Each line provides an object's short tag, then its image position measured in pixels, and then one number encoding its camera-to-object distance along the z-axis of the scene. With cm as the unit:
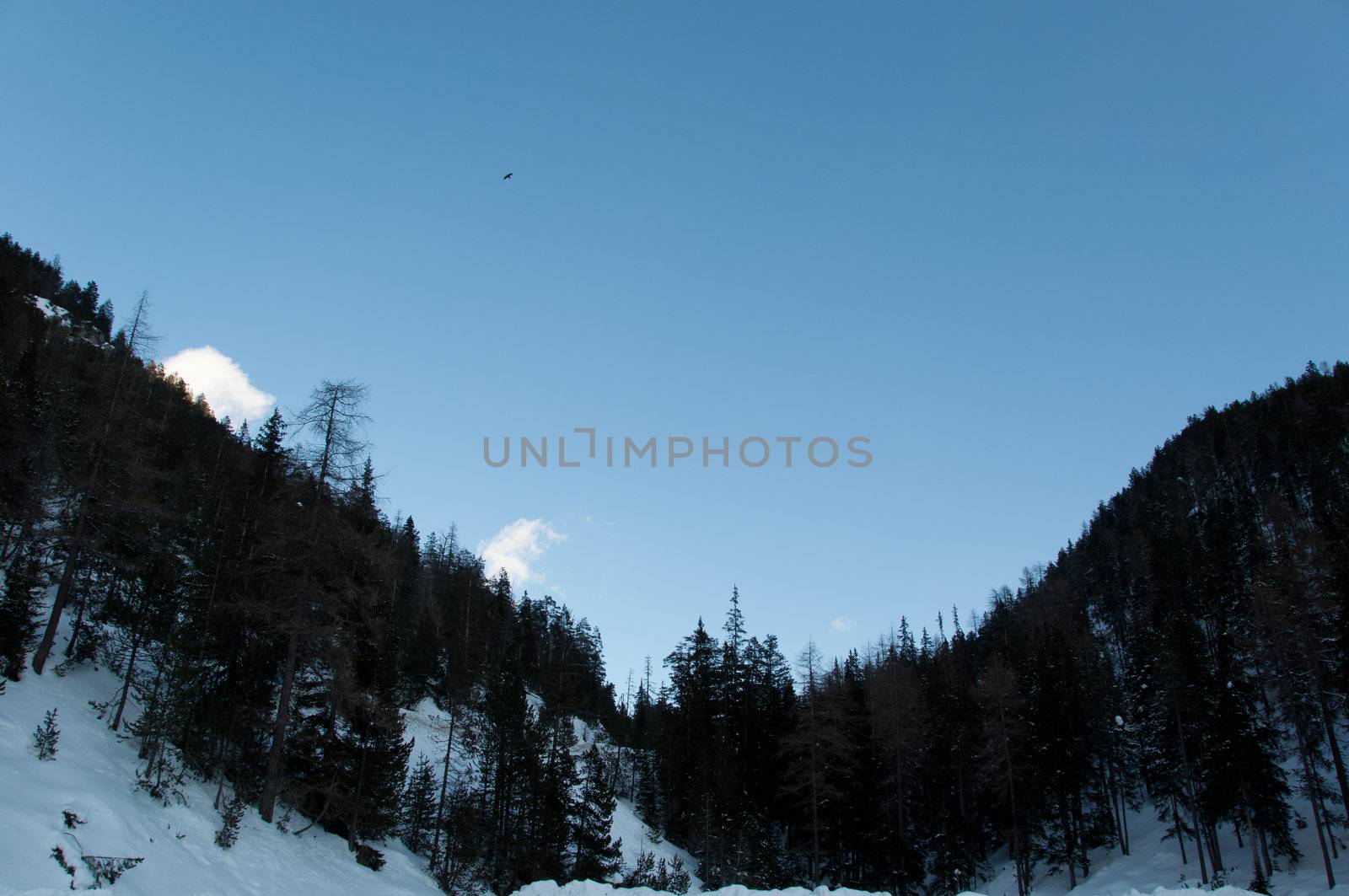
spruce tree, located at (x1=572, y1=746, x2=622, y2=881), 3953
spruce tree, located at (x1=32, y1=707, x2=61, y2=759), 1842
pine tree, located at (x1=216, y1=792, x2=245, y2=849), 2052
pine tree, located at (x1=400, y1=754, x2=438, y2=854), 3578
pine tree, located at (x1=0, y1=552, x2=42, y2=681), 2366
